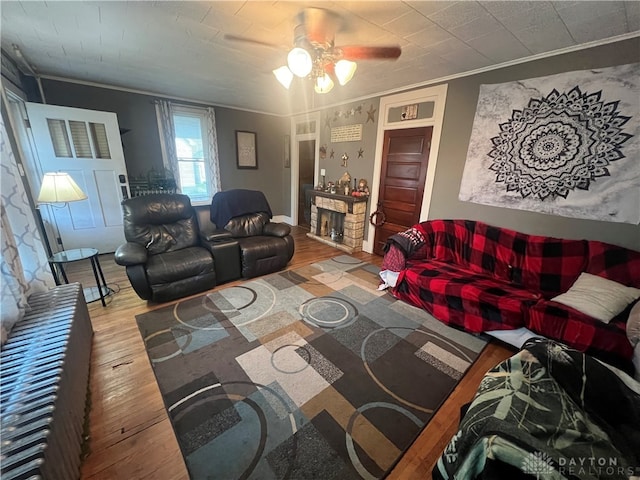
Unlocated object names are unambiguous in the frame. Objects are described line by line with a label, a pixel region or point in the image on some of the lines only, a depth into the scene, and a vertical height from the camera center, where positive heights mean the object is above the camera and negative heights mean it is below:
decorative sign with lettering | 3.88 +0.53
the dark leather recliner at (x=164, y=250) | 2.31 -0.92
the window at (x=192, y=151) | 4.24 +0.17
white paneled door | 3.05 -0.11
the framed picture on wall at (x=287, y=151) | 5.30 +0.28
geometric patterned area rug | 1.22 -1.36
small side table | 2.21 -0.90
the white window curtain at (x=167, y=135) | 3.94 +0.39
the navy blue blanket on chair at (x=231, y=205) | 3.18 -0.54
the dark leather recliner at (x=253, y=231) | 2.98 -0.86
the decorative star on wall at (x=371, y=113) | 3.61 +0.77
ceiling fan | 1.62 +0.77
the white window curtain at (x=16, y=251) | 1.29 -0.56
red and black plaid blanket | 1.67 -0.95
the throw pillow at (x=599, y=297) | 1.66 -0.83
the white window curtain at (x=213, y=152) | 4.39 +0.17
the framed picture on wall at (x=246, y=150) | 4.85 +0.26
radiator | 0.82 -0.92
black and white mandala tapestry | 1.92 +0.25
